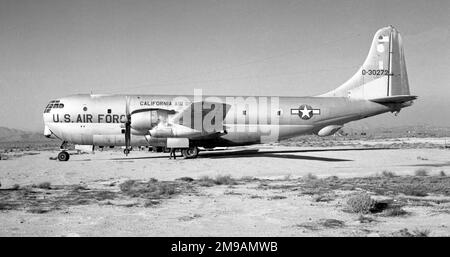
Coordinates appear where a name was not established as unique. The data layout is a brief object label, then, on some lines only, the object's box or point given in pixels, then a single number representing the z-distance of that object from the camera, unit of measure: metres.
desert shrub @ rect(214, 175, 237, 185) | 15.68
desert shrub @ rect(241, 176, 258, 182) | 16.75
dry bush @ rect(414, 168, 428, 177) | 18.29
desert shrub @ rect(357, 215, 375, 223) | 8.85
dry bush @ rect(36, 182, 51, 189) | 14.18
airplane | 27.94
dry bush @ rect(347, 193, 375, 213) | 9.80
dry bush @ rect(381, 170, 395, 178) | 17.91
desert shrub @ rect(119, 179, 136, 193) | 13.70
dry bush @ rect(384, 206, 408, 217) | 9.55
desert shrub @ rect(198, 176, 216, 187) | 15.26
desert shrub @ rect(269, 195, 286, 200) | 12.09
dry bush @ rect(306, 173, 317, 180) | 17.17
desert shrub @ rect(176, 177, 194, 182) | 16.58
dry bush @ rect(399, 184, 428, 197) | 12.58
